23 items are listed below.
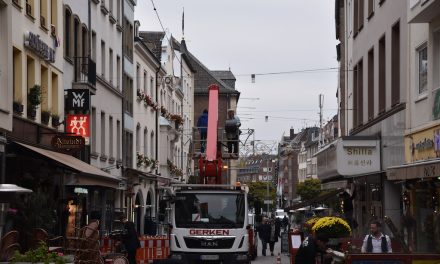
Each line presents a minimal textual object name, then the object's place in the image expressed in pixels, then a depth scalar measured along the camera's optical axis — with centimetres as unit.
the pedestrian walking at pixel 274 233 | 3719
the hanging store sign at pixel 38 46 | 2473
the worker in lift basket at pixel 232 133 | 2783
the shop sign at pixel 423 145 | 1953
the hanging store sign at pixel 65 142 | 2605
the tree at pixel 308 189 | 9811
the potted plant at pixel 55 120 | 2869
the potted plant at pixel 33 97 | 2516
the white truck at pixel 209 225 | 2470
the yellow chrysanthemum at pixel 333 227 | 1917
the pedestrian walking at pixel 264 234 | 3666
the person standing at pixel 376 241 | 1509
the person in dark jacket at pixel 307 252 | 1438
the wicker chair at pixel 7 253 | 1420
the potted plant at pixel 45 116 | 2728
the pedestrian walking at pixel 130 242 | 2202
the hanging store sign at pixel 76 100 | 3030
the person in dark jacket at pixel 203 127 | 2897
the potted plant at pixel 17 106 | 2383
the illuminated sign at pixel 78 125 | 3044
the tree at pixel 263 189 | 14375
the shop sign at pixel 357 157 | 2539
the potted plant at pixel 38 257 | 1304
